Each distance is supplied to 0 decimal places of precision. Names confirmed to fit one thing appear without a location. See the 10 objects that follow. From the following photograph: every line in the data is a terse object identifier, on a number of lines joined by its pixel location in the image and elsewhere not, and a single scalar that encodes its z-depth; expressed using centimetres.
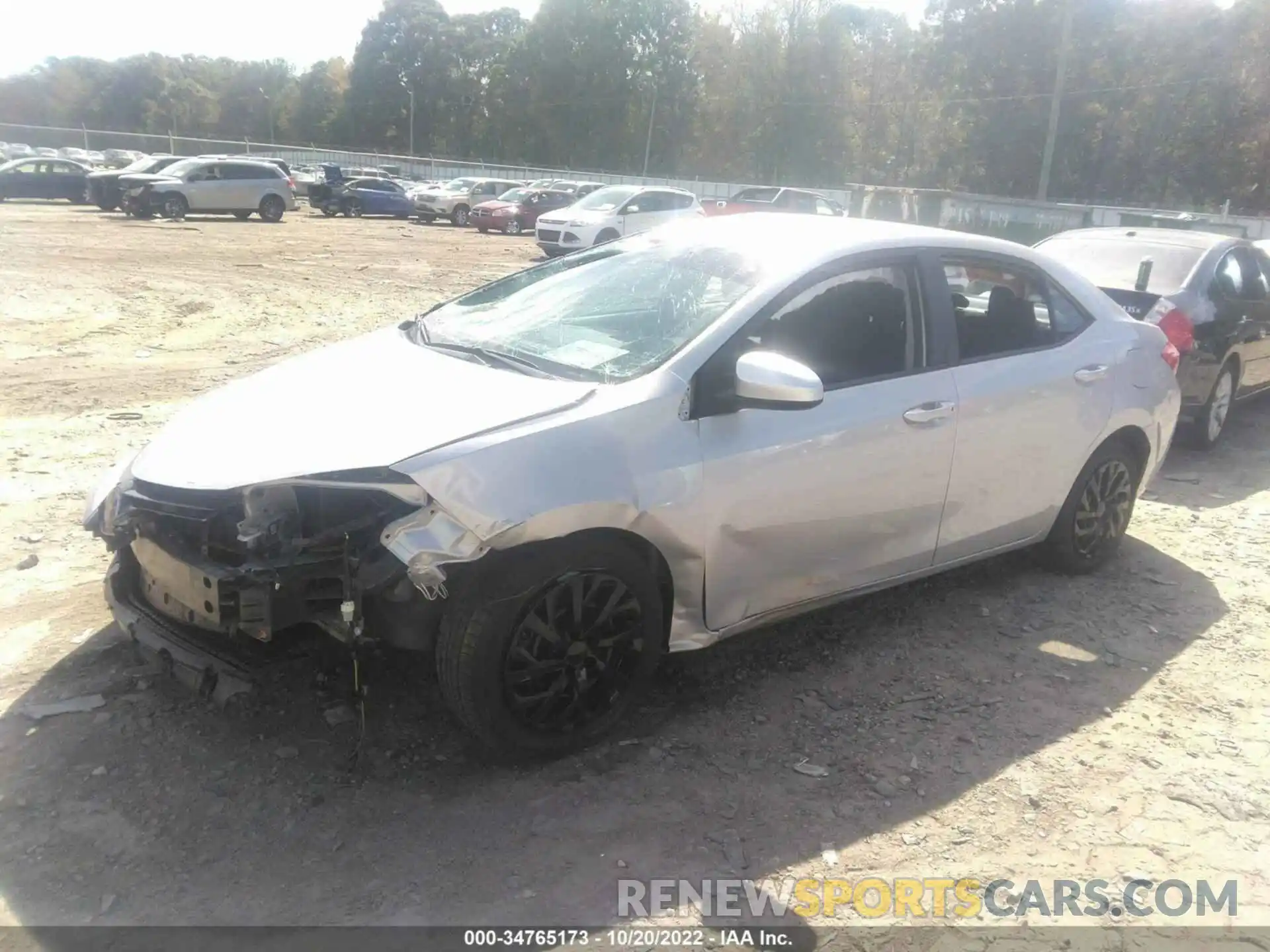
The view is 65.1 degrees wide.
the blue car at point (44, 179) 2927
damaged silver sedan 283
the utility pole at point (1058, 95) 2478
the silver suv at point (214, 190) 2561
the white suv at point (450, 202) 3341
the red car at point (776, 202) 2417
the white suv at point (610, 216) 2111
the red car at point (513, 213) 3023
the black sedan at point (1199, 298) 715
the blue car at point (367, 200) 3322
